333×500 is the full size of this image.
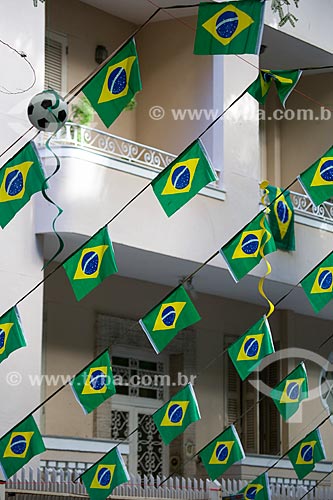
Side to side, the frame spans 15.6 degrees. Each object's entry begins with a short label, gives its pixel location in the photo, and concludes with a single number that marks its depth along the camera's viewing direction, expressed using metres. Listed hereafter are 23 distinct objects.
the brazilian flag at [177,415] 11.73
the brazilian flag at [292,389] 12.34
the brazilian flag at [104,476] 11.39
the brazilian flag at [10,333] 10.67
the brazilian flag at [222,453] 12.20
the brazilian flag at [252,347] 11.91
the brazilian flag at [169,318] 11.10
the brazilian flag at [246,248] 11.69
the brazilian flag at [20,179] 10.13
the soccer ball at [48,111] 9.86
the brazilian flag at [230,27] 9.30
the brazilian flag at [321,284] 12.33
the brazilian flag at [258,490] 12.52
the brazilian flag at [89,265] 10.71
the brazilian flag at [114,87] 9.75
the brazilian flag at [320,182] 11.52
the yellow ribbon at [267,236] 11.80
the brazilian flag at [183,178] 10.51
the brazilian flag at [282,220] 15.35
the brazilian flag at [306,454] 12.84
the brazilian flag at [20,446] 10.98
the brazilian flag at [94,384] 11.16
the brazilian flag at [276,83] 10.34
